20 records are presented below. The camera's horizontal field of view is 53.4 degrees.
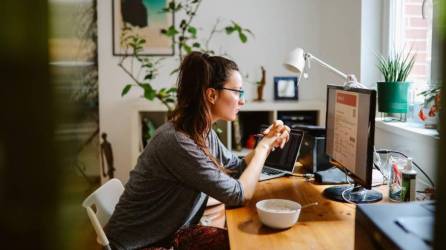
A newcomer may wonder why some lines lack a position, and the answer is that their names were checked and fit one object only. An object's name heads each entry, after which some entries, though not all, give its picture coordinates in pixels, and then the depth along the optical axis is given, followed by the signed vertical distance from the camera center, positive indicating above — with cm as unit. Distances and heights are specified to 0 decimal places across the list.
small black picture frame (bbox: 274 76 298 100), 349 +1
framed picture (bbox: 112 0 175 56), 343 +54
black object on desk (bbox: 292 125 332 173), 198 -26
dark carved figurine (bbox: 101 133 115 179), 339 -53
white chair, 161 -41
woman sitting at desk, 149 -30
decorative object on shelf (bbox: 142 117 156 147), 332 -29
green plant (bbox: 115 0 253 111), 333 +38
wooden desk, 120 -41
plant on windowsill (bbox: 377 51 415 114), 223 +3
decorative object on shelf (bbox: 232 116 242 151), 325 -32
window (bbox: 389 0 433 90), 234 +35
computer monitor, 143 -16
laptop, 193 -31
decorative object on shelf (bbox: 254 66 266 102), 343 +4
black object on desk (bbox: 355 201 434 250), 65 -22
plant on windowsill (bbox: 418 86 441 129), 195 -8
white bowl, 129 -37
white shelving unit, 321 -14
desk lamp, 197 +14
